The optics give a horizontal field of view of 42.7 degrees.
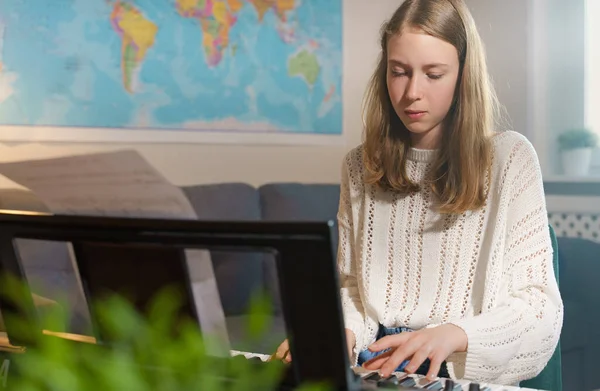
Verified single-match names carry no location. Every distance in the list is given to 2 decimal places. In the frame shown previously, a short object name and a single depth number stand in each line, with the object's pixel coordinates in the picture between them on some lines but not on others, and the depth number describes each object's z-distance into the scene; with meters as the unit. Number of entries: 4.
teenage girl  1.19
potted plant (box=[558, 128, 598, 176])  3.25
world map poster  2.75
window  3.33
